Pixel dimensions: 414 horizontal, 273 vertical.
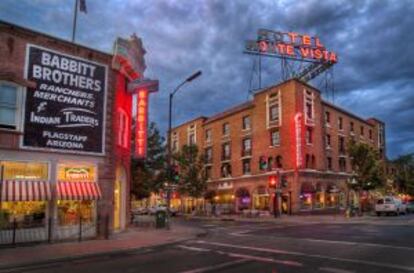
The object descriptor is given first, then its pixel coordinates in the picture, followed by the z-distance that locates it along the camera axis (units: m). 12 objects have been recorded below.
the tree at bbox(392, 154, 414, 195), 83.19
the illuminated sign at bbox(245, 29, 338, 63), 58.03
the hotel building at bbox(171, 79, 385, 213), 54.03
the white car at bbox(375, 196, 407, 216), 50.88
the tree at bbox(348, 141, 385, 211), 52.78
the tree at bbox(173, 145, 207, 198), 62.38
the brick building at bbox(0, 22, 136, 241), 19.84
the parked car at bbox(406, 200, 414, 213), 58.91
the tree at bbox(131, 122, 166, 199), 40.78
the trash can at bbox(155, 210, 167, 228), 30.98
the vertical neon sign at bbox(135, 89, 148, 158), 27.13
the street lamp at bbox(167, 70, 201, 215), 29.28
